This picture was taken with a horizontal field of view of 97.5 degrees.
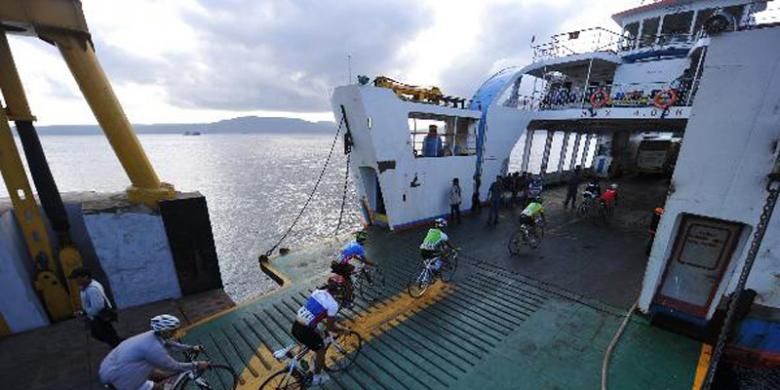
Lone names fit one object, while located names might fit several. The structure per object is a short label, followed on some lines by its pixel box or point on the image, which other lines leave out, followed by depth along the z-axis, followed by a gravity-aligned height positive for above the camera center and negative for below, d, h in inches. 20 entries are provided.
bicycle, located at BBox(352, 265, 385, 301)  307.7 -159.9
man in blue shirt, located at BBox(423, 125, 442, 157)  500.1 -42.6
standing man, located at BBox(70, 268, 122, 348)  210.8 -123.6
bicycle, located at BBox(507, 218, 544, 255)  397.4 -142.1
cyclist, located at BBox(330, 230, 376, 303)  263.6 -114.1
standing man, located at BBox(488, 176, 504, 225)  502.9 -120.5
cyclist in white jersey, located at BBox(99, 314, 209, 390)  147.6 -108.9
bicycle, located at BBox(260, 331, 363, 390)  188.1 -152.4
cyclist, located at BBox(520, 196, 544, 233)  385.1 -108.2
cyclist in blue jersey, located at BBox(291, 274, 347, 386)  188.4 -112.9
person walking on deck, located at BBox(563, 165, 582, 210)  594.2 -124.3
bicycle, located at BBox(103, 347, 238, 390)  173.9 -146.8
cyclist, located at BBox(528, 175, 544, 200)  587.2 -122.3
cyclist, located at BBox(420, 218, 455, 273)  304.3 -114.8
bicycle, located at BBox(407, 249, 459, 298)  306.8 -146.5
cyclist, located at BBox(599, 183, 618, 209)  516.7 -117.3
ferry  211.9 -145.1
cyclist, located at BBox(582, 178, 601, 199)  541.6 -114.8
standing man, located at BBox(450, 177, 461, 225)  507.2 -119.1
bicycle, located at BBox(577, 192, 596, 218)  544.1 -138.8
